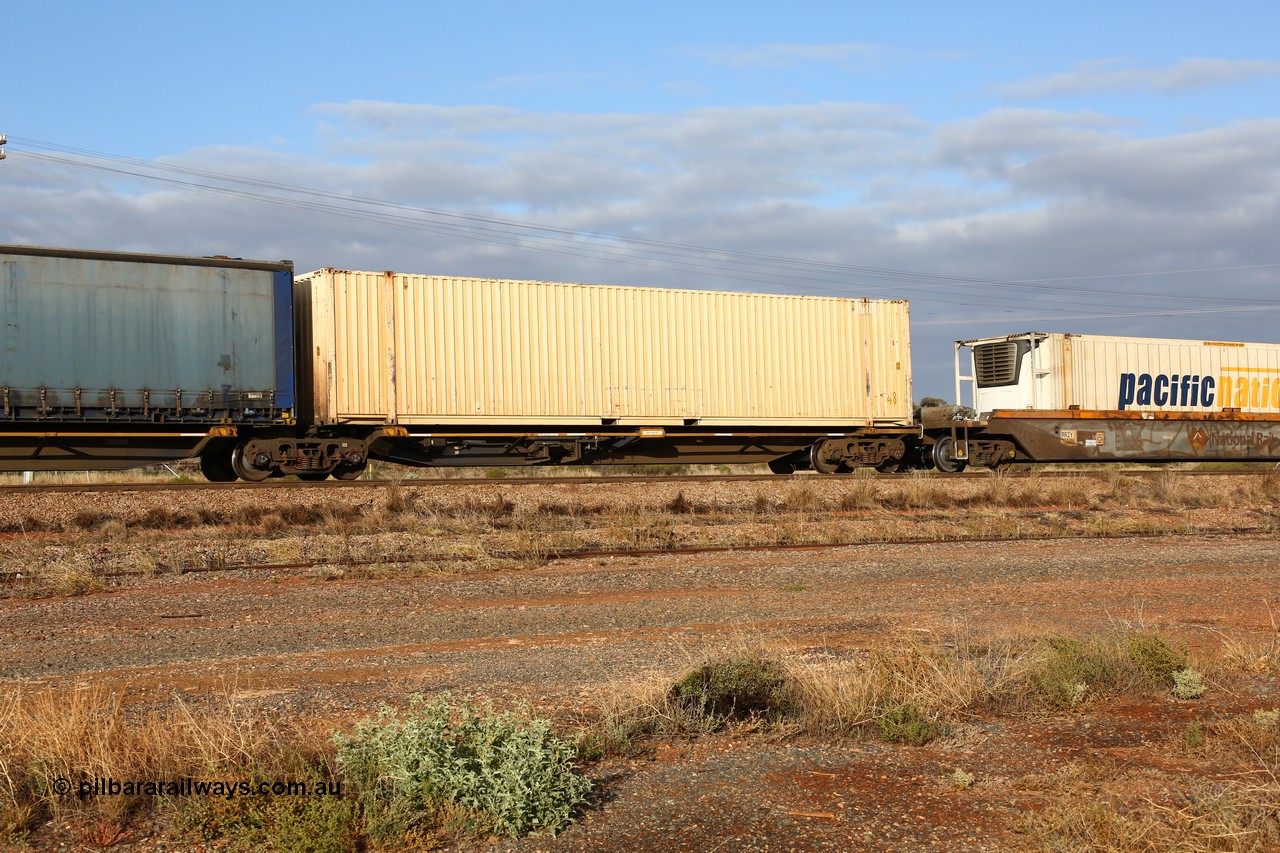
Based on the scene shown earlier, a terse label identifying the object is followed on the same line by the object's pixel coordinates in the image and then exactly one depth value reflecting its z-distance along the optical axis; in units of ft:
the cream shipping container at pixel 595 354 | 58.95
